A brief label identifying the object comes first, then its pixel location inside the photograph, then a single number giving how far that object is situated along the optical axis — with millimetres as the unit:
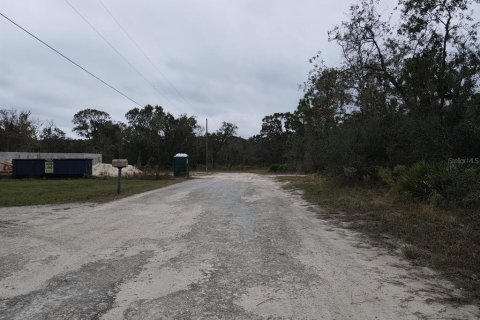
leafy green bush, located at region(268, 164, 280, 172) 64375
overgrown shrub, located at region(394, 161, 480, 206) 11491
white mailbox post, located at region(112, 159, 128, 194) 18922
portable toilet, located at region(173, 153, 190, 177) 42812
